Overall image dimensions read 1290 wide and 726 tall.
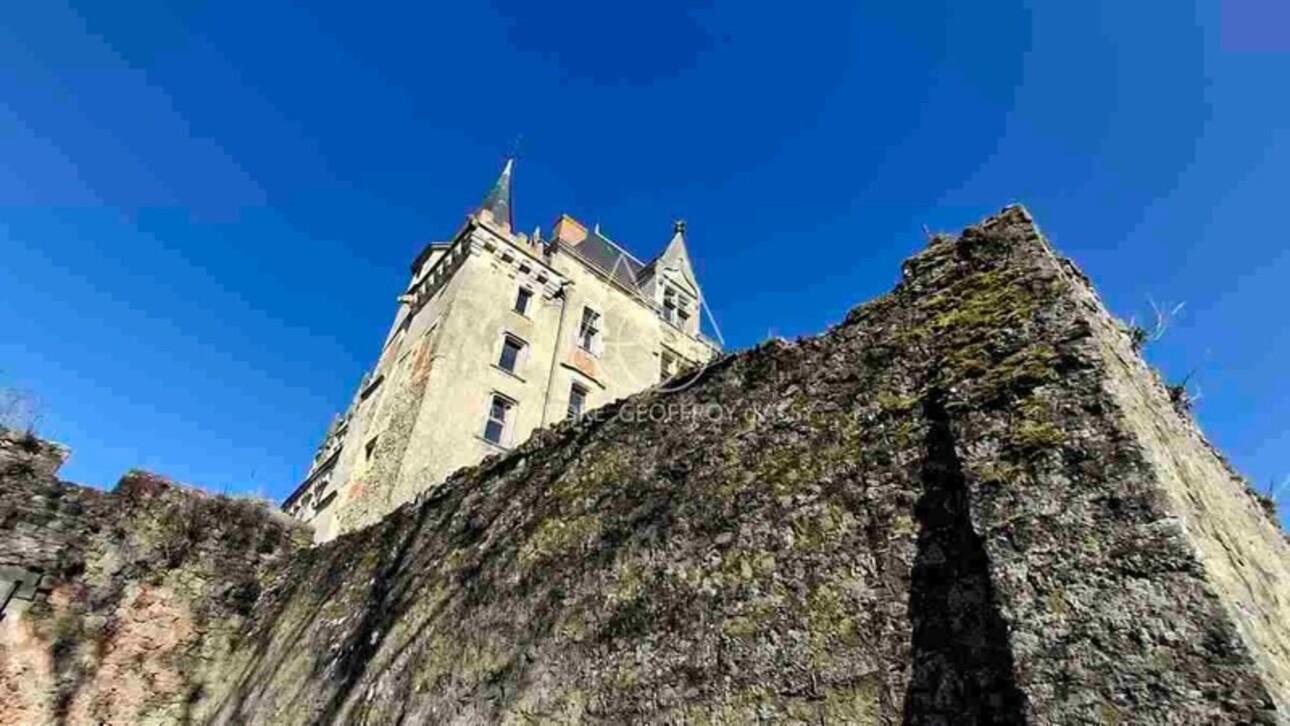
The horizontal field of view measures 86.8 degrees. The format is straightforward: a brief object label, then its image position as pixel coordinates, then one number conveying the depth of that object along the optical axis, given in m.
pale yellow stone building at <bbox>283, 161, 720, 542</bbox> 18.62
